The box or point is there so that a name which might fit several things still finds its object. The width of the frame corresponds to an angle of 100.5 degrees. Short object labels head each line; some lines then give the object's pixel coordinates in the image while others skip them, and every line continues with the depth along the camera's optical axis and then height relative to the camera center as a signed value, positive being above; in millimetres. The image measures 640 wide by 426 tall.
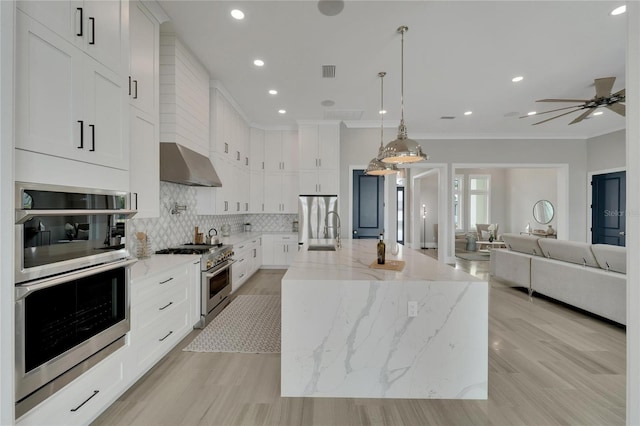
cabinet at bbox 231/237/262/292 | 4215 -873
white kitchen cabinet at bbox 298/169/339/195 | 5496 +639
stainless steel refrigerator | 5477 +18
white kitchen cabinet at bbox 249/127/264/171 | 5888 +1421
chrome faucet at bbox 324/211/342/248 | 5438 -269
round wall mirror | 8992 +69
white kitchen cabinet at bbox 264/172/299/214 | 5996 +471
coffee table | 8516 -1047
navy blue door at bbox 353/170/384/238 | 5660 +147
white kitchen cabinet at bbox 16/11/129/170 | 1261 +617
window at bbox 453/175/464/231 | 9961 +486
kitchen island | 1854 -873
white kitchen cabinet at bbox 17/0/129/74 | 1362 +1095
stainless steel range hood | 2938 +541
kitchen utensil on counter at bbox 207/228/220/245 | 3664 -380
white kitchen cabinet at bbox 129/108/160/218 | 2350 +455
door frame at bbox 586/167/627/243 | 6414 +267
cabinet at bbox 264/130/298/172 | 5965 +1436
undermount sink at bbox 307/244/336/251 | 3266 -434
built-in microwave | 1238 -85
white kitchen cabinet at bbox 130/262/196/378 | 2035 -884
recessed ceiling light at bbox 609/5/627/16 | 2419 +1879
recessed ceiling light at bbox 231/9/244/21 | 2502 +1899
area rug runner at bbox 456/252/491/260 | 7605 -1285
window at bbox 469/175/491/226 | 9977 +567
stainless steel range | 3055 -775
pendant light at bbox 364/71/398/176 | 3404 +588
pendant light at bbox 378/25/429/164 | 2479 +585
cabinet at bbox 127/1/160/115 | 2314 +1422
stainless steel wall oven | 1247 -393
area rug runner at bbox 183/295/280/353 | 2633 -1318
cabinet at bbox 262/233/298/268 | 5852 -796
